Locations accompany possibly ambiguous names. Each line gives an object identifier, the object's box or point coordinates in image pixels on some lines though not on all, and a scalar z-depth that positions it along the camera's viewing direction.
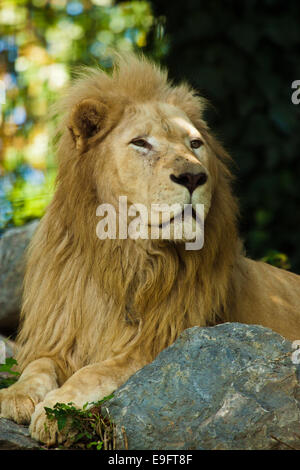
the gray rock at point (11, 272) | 9.73
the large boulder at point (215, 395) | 4.90
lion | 6.21
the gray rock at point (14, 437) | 5.03
